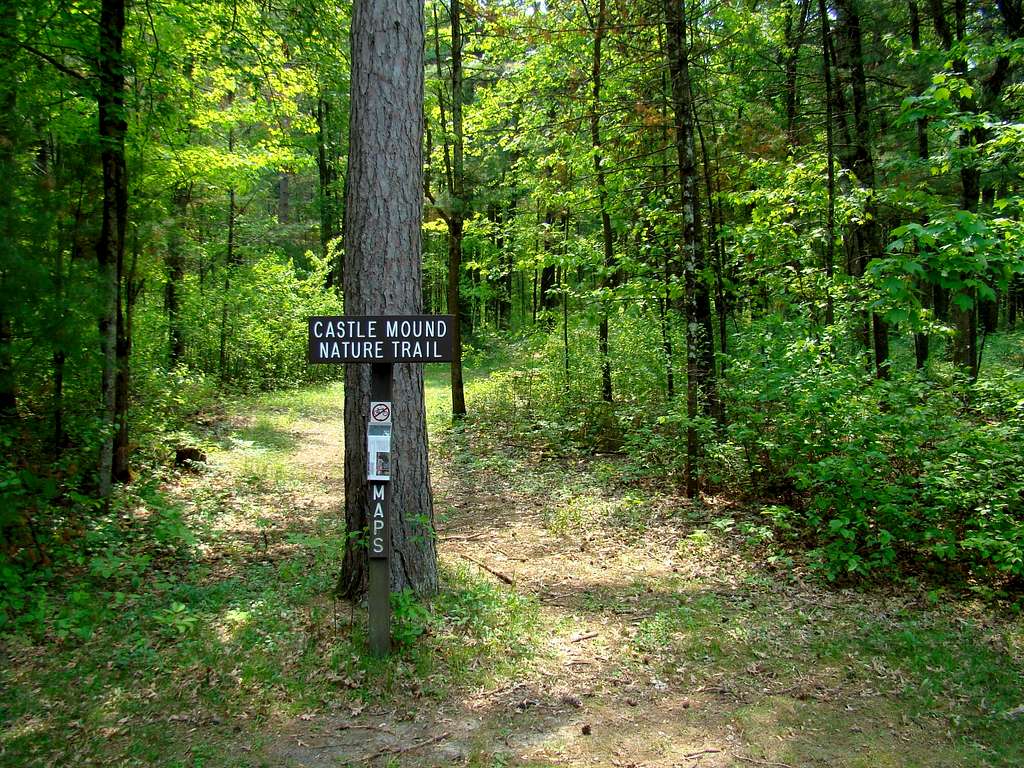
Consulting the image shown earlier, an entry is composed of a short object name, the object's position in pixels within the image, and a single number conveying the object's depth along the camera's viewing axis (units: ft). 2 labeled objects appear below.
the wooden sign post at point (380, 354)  13.46
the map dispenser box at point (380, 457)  13.48
